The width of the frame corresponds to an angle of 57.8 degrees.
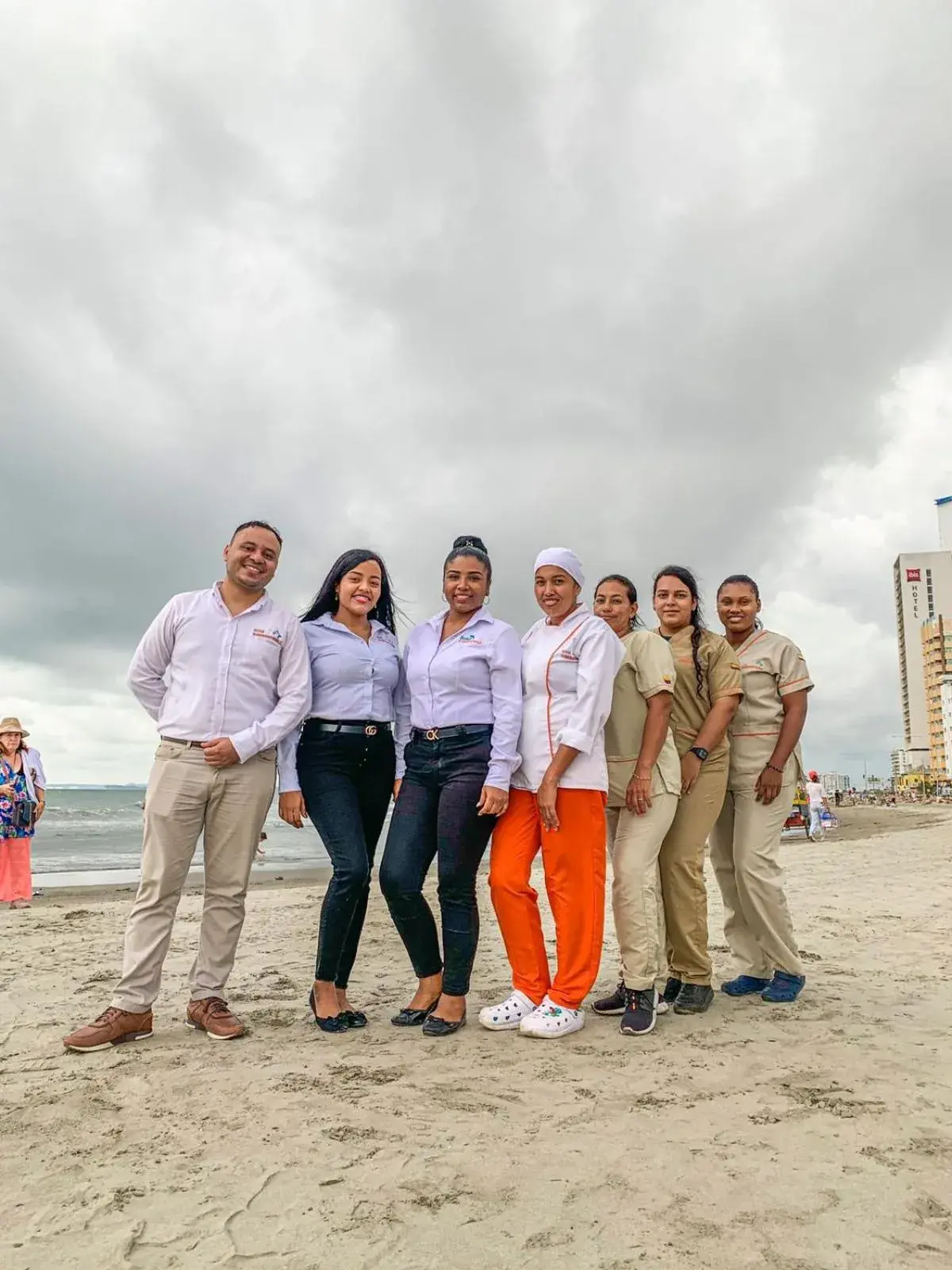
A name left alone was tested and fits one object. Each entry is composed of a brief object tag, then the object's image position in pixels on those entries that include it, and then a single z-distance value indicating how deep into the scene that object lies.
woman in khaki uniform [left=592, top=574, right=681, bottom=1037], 3.86
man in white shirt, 3.77
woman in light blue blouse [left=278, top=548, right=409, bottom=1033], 3.88
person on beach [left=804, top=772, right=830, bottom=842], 19.88
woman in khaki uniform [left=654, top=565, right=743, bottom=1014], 4.20
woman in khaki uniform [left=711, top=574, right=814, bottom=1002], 4.30
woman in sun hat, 8.84
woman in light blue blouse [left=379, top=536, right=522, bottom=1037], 3.81
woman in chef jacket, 3.78
